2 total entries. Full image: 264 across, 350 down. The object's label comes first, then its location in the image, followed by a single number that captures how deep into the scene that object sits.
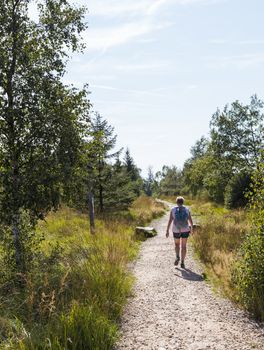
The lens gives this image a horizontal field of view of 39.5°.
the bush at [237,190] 29.62
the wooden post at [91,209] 15.82
